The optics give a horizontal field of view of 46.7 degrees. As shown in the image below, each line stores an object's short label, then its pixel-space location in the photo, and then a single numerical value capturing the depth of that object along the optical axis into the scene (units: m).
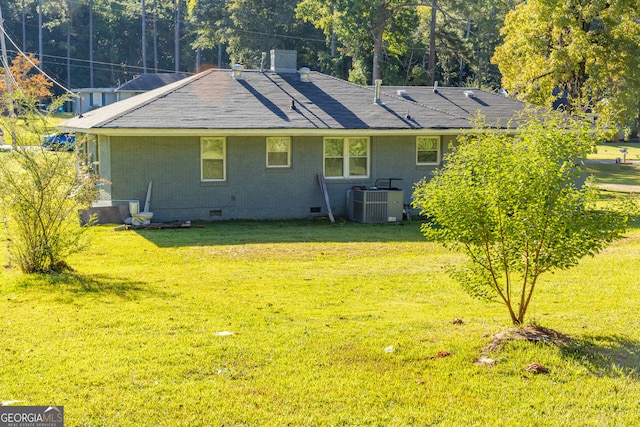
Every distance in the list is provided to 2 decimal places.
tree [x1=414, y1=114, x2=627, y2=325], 7.64
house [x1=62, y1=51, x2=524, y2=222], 20.05
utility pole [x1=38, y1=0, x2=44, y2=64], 77.75
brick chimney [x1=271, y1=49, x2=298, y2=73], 25.58
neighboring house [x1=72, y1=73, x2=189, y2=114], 63.91
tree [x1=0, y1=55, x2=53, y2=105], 54.62
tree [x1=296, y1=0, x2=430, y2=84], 44.88
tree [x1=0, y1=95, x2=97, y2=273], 12.02
